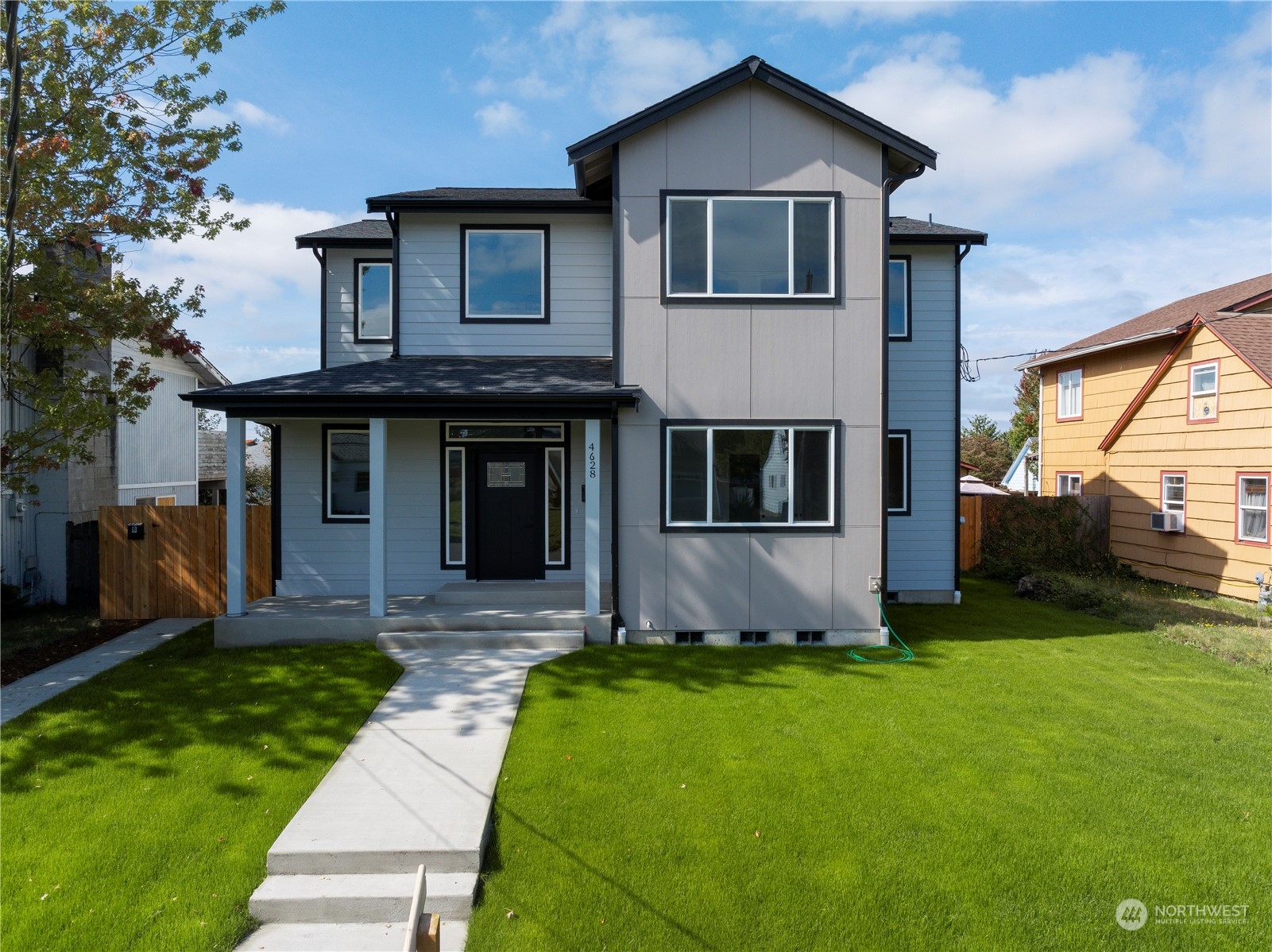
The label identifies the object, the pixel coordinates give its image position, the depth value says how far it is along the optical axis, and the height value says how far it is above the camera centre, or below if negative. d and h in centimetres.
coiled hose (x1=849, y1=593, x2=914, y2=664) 829 -221
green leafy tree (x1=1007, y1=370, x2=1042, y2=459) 3628 +324
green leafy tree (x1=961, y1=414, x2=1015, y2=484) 3950 +101
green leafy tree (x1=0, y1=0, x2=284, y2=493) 948 +390
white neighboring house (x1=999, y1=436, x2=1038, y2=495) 3088 -12
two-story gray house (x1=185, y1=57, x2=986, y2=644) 883 +107
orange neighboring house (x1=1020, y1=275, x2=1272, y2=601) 1260 +76
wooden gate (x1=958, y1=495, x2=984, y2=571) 1595 -142
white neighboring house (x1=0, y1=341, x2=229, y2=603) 1142 -6
